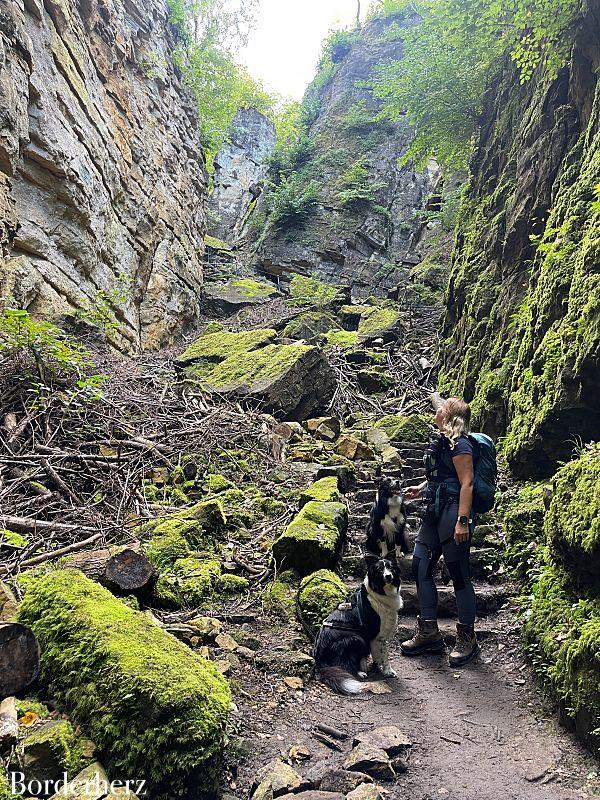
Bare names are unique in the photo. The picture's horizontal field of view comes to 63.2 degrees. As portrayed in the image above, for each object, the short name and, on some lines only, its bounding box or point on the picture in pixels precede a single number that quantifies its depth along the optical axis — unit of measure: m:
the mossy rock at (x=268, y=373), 9.62
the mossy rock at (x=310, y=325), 13.42
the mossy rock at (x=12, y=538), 3.92
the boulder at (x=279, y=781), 2.44
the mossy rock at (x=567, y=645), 2.76
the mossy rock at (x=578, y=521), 3.21
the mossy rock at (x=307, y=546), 4.77
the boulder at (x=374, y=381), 12.30
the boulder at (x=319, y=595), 4.31
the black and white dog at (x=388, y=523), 4.23
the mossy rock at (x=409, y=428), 8.95
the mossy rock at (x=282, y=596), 4.33
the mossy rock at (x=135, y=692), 2.19
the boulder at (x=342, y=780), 2.46
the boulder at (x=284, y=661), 3.67
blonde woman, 4.01
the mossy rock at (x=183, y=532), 4.55
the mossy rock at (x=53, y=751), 1.99
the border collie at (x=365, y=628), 3.83
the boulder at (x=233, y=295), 17.33
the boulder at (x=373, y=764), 2.67
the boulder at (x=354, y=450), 8.29
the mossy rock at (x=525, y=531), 4.60
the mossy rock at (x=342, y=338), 14.22
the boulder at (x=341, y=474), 7.17
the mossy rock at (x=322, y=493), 5.92
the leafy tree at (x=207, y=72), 19.53
